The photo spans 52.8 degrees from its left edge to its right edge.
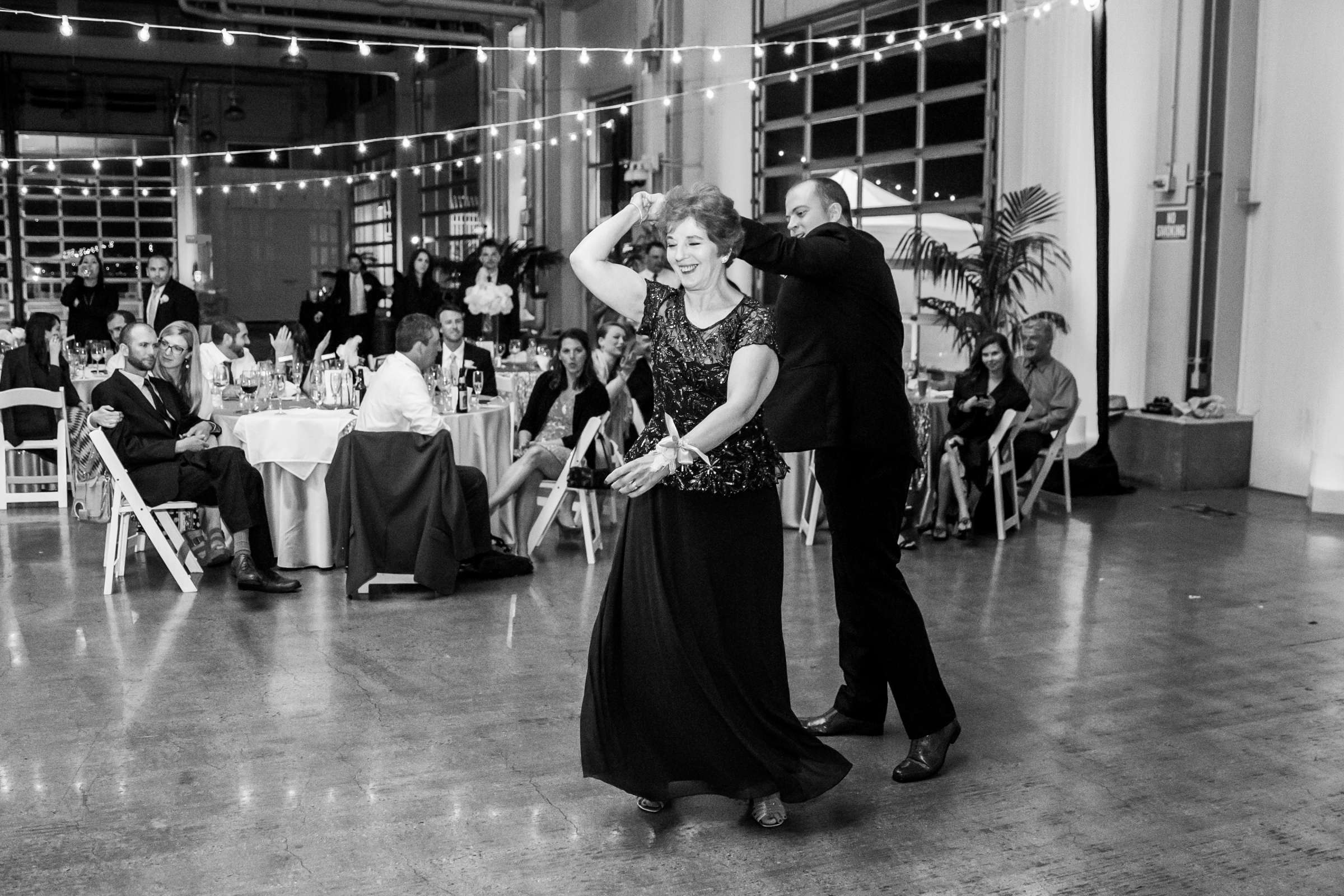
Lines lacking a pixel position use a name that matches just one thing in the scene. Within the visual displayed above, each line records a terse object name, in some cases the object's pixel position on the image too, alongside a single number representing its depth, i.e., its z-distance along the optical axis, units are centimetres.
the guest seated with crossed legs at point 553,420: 642
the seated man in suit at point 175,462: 560
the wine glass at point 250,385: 631
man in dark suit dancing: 340
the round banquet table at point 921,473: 704
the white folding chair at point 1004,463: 694
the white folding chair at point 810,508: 675
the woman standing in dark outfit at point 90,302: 998
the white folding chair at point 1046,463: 751
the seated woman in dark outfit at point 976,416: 696
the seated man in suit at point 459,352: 716
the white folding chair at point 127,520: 553
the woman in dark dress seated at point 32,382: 750
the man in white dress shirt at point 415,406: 555
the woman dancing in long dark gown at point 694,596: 306
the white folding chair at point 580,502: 627
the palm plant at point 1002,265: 840
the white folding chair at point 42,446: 741
